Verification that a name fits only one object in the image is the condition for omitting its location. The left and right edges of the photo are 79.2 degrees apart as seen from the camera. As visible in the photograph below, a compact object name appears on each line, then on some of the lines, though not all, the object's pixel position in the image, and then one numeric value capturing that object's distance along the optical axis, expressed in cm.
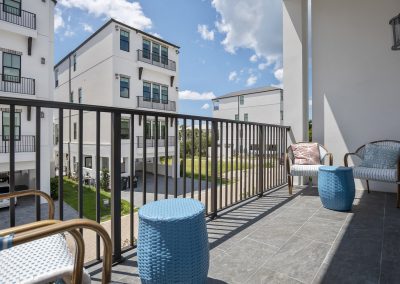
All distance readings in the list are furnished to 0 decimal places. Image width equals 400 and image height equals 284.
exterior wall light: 262
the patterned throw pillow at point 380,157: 339
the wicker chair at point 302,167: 358
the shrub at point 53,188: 1042
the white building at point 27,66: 917
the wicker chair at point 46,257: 76
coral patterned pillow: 387
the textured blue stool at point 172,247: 123
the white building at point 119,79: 1269
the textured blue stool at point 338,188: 274
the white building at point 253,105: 2350
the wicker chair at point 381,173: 298
